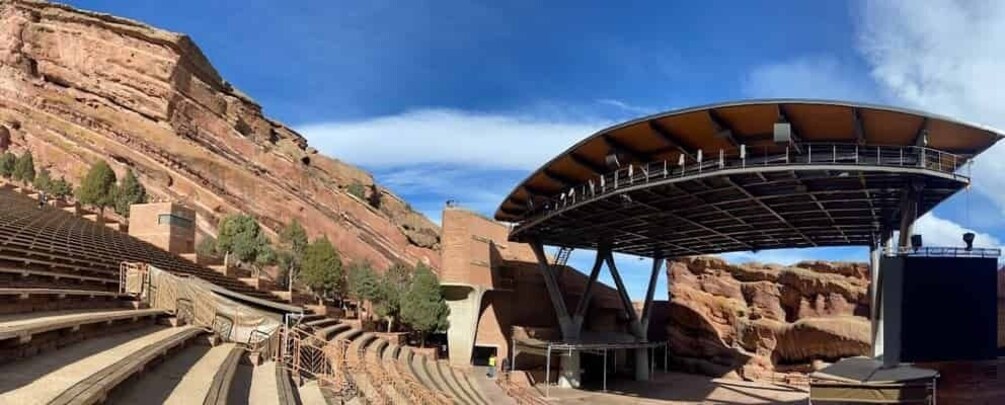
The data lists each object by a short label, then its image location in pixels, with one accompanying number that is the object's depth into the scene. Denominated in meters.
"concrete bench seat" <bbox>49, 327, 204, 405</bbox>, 6.36
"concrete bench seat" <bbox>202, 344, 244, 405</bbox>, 9.10
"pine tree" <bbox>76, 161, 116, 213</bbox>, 49.56
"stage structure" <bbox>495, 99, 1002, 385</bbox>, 22.66
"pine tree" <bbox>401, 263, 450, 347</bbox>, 41.16
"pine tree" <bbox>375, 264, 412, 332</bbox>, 44.00
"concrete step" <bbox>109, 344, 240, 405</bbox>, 8.77
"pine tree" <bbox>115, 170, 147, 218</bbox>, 49.88
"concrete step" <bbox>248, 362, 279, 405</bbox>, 11.45
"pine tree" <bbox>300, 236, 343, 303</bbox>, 43.34
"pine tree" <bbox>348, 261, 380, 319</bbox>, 45.19
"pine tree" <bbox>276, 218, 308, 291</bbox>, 47.69
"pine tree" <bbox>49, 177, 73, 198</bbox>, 52.00
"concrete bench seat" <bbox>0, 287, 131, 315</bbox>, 10.31
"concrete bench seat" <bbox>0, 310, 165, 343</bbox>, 7.62
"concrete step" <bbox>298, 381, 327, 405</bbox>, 13.43
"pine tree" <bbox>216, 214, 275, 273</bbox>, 43.81
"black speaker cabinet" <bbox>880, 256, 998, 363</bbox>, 20.72
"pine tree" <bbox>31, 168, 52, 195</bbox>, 51.12
